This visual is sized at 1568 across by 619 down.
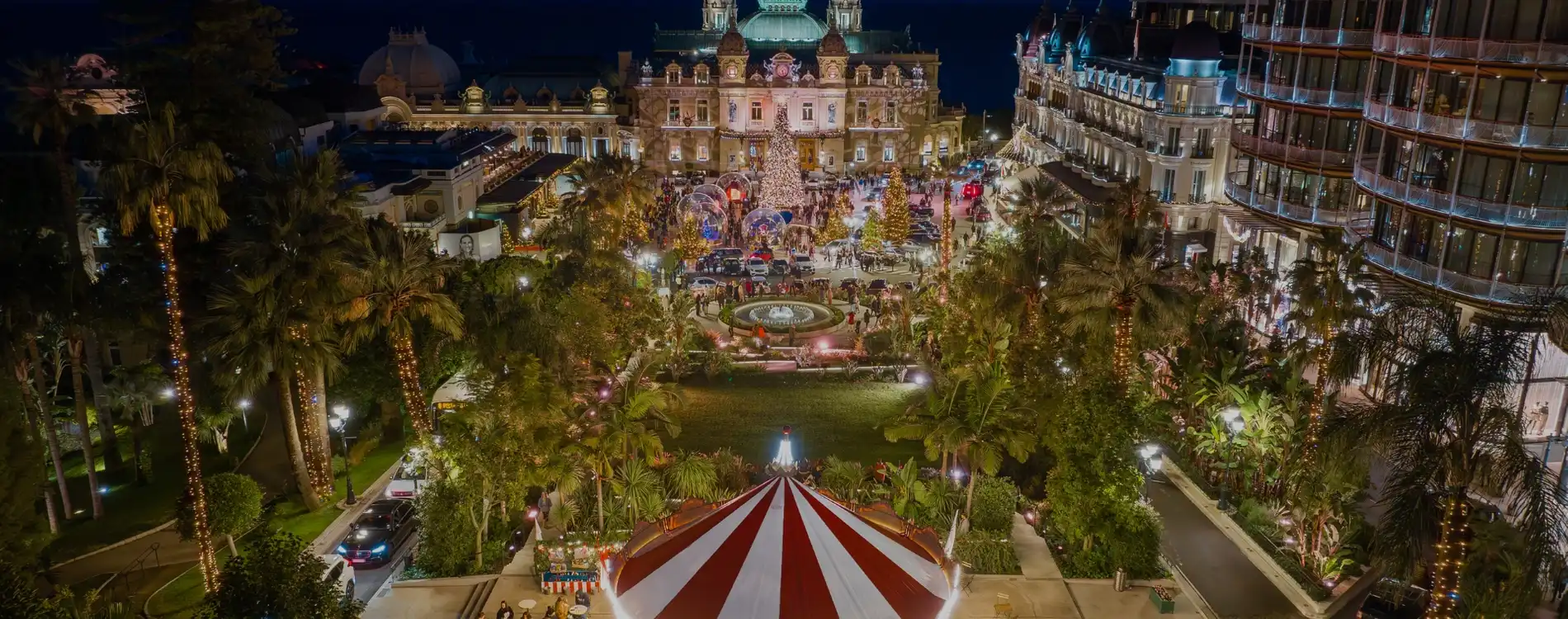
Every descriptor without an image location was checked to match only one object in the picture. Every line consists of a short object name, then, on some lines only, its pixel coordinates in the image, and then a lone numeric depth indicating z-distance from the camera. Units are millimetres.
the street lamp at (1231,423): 30625
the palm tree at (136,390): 32406
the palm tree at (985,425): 26906
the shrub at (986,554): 26672
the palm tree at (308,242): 27422
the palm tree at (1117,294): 29656
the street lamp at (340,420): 32156
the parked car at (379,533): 27859
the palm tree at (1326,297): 27500
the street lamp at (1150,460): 31297
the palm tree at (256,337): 27172
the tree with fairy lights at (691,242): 58375
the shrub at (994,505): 28297
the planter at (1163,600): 24781
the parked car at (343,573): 24042
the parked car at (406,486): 30841
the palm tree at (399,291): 27953
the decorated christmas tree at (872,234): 60688
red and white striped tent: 18906
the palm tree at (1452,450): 17750
